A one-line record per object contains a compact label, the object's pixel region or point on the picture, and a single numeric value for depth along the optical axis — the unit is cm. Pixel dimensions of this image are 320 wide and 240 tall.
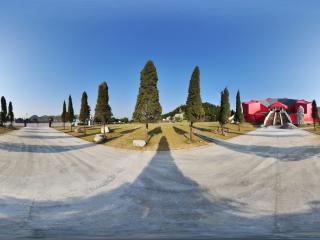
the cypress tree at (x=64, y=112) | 4988
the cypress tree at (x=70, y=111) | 4612
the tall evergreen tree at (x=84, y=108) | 3938
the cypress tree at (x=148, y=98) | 2392
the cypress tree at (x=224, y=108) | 2997
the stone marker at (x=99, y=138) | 2309
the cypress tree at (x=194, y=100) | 2411
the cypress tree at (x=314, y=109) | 3773
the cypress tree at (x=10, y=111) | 4561
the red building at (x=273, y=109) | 4688
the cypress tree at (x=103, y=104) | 3003
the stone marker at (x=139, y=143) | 2005
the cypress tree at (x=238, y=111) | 4194
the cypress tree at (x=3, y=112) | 4194
